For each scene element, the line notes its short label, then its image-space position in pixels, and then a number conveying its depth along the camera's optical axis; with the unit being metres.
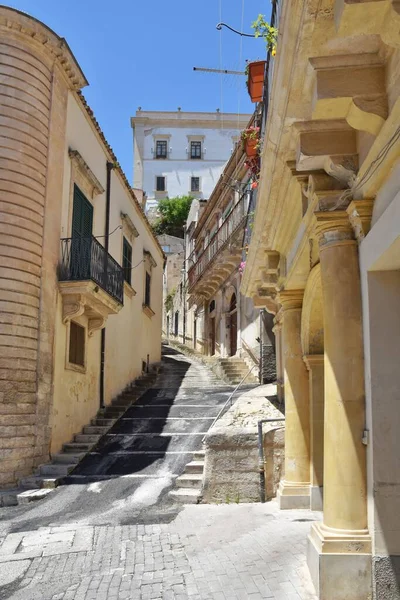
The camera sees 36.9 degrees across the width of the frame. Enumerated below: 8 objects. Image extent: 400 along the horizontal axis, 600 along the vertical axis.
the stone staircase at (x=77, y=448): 9.92
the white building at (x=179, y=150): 48.00
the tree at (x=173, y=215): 47.28
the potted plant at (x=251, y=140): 10.75
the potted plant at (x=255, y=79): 10.55
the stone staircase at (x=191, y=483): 8.80
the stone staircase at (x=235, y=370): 18.69
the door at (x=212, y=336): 29.10
